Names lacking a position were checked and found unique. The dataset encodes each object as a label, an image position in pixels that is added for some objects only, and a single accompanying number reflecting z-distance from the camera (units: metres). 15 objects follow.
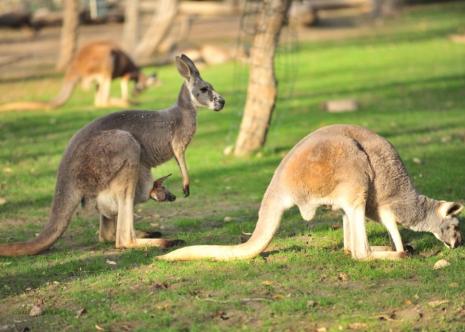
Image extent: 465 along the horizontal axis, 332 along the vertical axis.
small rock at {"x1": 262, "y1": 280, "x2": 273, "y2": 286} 12.57
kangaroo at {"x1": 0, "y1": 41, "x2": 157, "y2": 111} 30.14
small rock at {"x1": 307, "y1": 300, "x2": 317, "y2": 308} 11.56
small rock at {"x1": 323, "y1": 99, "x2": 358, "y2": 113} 28.87
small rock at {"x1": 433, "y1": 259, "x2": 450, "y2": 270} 13.17
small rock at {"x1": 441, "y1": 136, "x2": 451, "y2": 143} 23.66
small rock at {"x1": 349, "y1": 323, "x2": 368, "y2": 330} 10.78
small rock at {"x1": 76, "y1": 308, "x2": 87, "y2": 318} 11.57
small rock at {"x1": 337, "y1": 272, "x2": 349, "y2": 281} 12.78
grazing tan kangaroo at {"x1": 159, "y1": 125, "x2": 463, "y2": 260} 12.98
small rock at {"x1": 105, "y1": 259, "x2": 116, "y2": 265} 14.02
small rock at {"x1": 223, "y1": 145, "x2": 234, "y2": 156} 23.19
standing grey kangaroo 14.13
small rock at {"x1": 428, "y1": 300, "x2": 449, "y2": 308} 11.45
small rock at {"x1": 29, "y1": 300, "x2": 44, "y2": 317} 11.67
